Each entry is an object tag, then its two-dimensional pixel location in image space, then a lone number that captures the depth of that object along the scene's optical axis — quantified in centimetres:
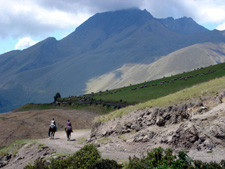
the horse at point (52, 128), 3403
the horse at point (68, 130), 3167
